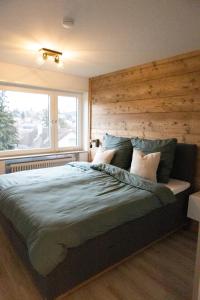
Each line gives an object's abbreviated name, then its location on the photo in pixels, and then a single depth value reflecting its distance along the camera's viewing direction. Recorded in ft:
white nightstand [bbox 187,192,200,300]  7.04
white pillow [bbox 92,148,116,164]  9.26
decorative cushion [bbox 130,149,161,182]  7.56
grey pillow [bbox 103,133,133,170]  9.16
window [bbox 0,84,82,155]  10.47
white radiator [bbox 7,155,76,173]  10.36
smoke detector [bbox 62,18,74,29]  5.48
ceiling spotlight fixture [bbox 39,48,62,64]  7.57
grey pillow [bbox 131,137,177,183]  7.82
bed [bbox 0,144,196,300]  4.47
